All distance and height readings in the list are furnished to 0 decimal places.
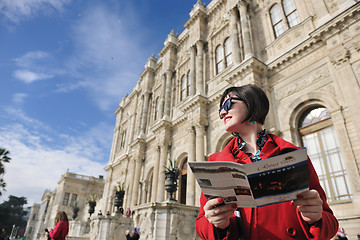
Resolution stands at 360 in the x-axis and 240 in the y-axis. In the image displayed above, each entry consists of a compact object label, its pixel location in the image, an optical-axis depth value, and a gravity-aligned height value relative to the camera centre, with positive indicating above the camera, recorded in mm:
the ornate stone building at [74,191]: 33781 +5074
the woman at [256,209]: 1315 +151
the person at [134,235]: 6563 -154
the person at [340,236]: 5254 +11
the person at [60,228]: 4711 -25
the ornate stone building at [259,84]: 7660 +6124
